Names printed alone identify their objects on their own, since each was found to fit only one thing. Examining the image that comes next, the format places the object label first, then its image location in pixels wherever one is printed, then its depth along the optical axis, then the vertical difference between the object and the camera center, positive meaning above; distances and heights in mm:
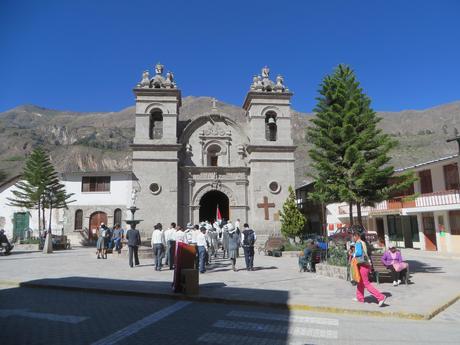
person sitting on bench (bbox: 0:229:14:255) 20453 -899
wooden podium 8781 -1173
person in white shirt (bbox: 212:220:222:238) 18769 -197
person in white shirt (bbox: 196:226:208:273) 12414 -827
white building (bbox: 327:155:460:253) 21000 +470
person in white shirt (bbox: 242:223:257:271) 13336 -818
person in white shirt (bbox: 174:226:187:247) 12562 -418
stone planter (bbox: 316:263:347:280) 11309 -1611
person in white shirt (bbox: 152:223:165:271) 13180 -750
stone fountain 17370 -1311
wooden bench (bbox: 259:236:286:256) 19516 -1335
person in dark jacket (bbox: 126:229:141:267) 14047 -625
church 25453 +4109
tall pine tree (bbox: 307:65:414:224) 12961 +2689
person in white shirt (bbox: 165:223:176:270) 13258 -703
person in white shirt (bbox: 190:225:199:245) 12503 -423
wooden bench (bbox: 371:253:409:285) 10820 -1493
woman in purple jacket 10789 -1337
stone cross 25562 +1225
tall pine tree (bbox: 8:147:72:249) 27859 +3227
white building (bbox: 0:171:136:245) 29016 +1955
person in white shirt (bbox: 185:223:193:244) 12680 -427
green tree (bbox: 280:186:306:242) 21875 +52
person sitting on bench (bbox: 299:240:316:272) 13055 -1280
